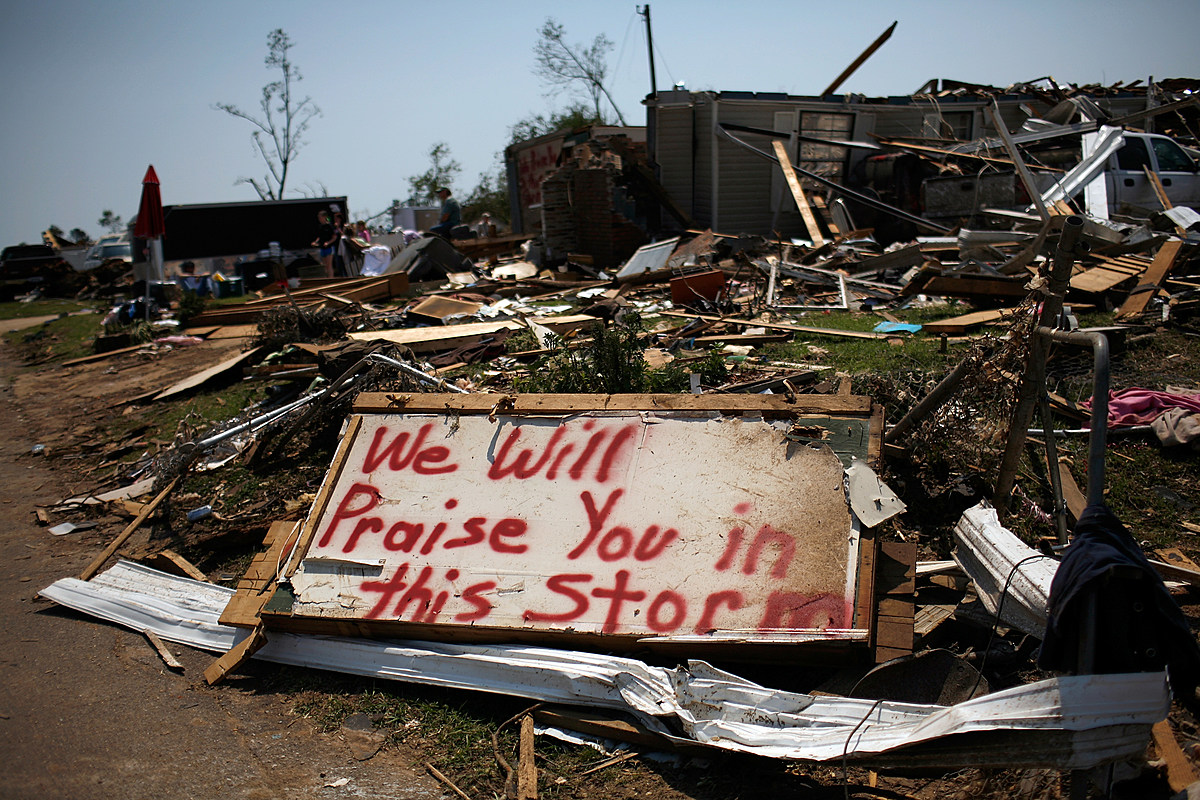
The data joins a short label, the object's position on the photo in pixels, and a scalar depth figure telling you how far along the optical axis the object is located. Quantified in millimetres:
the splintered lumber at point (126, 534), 4867
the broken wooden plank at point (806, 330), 7500
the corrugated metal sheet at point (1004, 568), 2760
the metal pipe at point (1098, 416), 2248
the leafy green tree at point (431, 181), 45906
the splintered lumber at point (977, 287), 8469
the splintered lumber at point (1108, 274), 8117
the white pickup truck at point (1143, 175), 11898
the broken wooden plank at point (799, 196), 13430
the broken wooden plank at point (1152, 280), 7602
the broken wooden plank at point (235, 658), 3543
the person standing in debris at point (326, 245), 16825
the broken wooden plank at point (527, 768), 2639
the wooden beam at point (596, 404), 3500
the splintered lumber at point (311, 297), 12555
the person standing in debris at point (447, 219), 17734
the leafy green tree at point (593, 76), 36844
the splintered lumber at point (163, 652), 3779
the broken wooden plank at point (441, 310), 9641
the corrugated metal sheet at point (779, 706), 2066
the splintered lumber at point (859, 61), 17516
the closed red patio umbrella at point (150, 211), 11830
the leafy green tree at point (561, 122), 36750
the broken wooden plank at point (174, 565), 4641
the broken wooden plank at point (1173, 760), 2245
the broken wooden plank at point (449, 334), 7891
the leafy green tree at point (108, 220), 68856
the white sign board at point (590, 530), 3033
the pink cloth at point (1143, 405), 4777
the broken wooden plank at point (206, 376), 8438
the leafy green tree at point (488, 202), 37303
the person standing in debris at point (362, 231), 21766
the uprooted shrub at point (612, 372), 5246
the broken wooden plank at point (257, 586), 3734
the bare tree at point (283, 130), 41188
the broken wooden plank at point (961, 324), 7410
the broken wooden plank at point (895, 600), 2906
